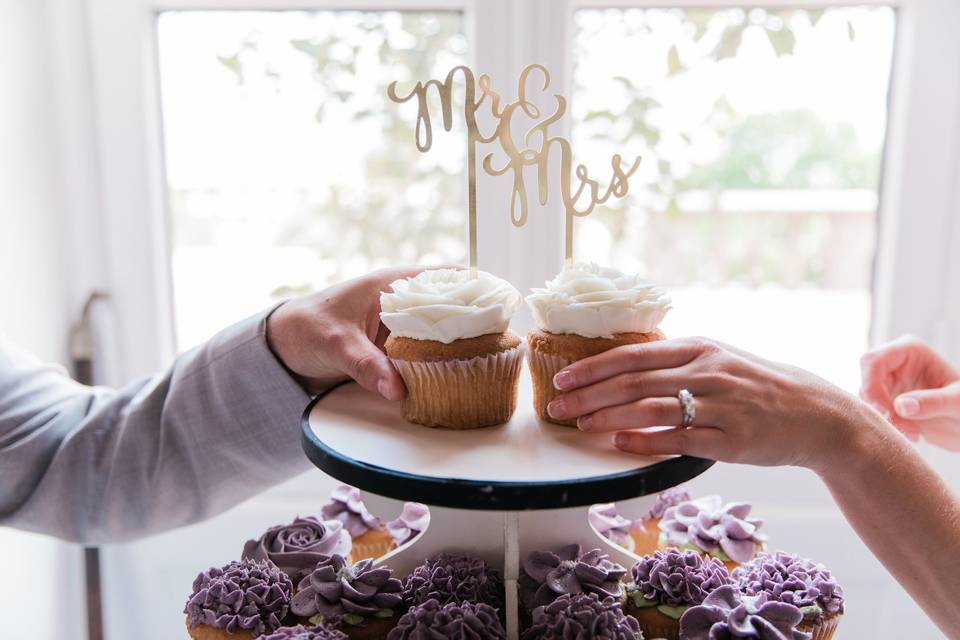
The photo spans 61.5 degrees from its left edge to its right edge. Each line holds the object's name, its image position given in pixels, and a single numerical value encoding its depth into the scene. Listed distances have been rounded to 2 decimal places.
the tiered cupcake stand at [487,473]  0.67
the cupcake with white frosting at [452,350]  0.85
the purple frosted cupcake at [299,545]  0.97
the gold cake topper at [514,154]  0.85
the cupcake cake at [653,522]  1.10
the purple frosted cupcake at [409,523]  1.08
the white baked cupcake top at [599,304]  0.85
